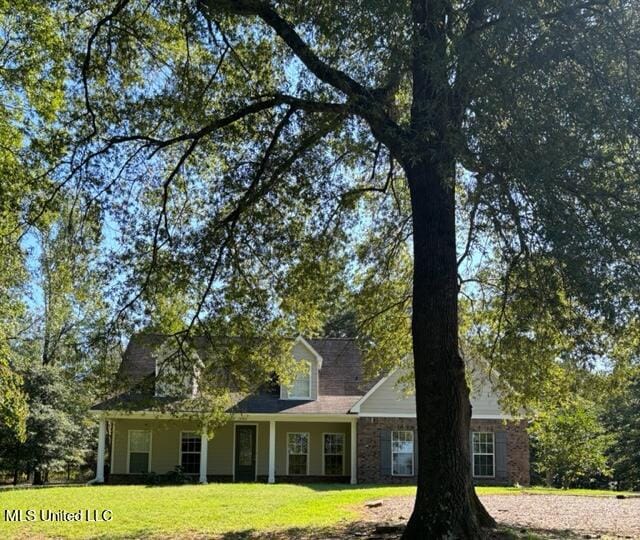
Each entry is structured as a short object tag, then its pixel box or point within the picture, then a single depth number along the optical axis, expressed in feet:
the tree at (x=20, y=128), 34.71
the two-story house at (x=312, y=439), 73.05
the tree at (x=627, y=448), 98.58
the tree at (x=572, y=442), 79.50
